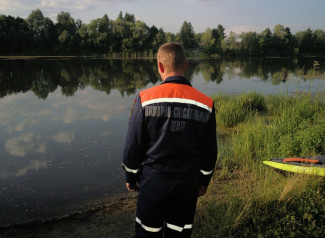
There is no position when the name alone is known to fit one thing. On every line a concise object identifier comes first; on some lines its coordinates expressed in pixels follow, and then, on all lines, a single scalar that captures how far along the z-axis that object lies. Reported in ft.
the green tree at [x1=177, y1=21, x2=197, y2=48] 269.03
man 6.42
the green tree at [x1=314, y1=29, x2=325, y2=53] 267.59
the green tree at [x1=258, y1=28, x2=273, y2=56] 241.45
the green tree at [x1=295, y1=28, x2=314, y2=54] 267.59
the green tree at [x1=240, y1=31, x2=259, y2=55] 240.73
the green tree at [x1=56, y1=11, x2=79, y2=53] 188.81
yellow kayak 11.78
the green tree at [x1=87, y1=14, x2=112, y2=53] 197.93
